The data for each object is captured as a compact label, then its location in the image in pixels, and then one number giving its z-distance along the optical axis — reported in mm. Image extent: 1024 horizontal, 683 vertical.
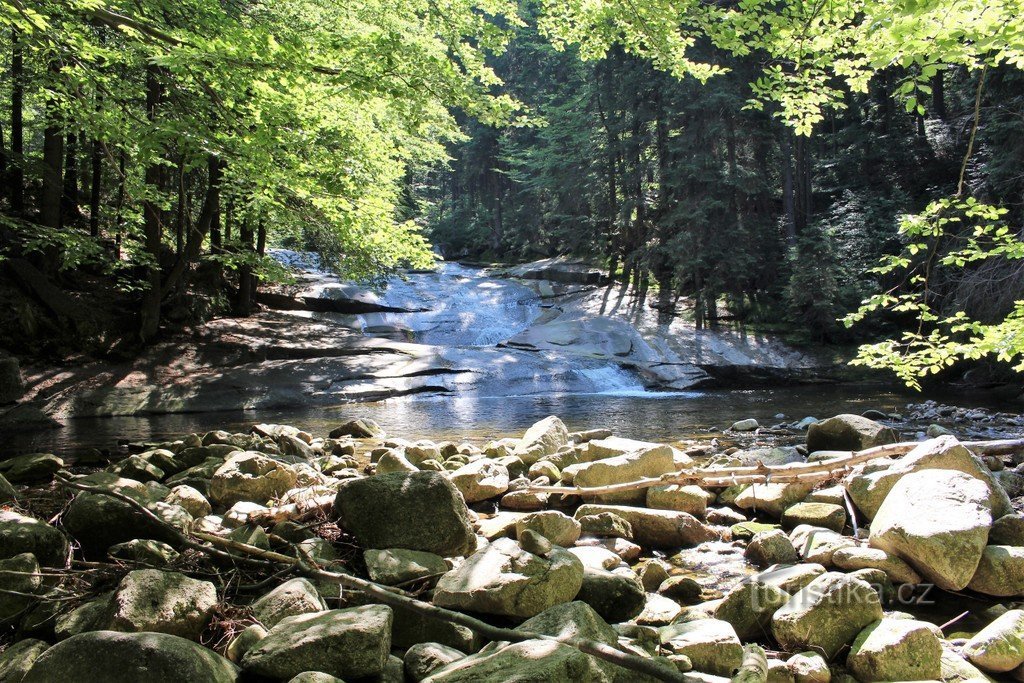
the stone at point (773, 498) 5152
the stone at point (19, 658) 2516
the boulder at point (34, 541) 3217
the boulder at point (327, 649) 2490
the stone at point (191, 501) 4332
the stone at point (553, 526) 4426
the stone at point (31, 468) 5491
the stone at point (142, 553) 3344
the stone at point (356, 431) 9617
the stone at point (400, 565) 3525
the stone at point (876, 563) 3771
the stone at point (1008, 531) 4004
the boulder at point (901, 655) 2881
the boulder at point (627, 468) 5590
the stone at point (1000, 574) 3658
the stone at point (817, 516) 4664
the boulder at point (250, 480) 4781
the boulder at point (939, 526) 3648
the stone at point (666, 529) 4711
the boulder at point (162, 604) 2660
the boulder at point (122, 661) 2205
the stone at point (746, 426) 10055
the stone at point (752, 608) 3318
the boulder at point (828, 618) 3131
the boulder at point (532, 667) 2152
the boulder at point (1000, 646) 2932
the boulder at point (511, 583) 3297
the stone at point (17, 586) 2906
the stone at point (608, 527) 4723
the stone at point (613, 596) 3520
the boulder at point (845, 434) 7047
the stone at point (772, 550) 4203
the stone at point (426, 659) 2658
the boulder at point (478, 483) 5523
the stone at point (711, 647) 2908
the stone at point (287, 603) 2959
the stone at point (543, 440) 6851
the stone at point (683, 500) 5141
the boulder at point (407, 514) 3891
